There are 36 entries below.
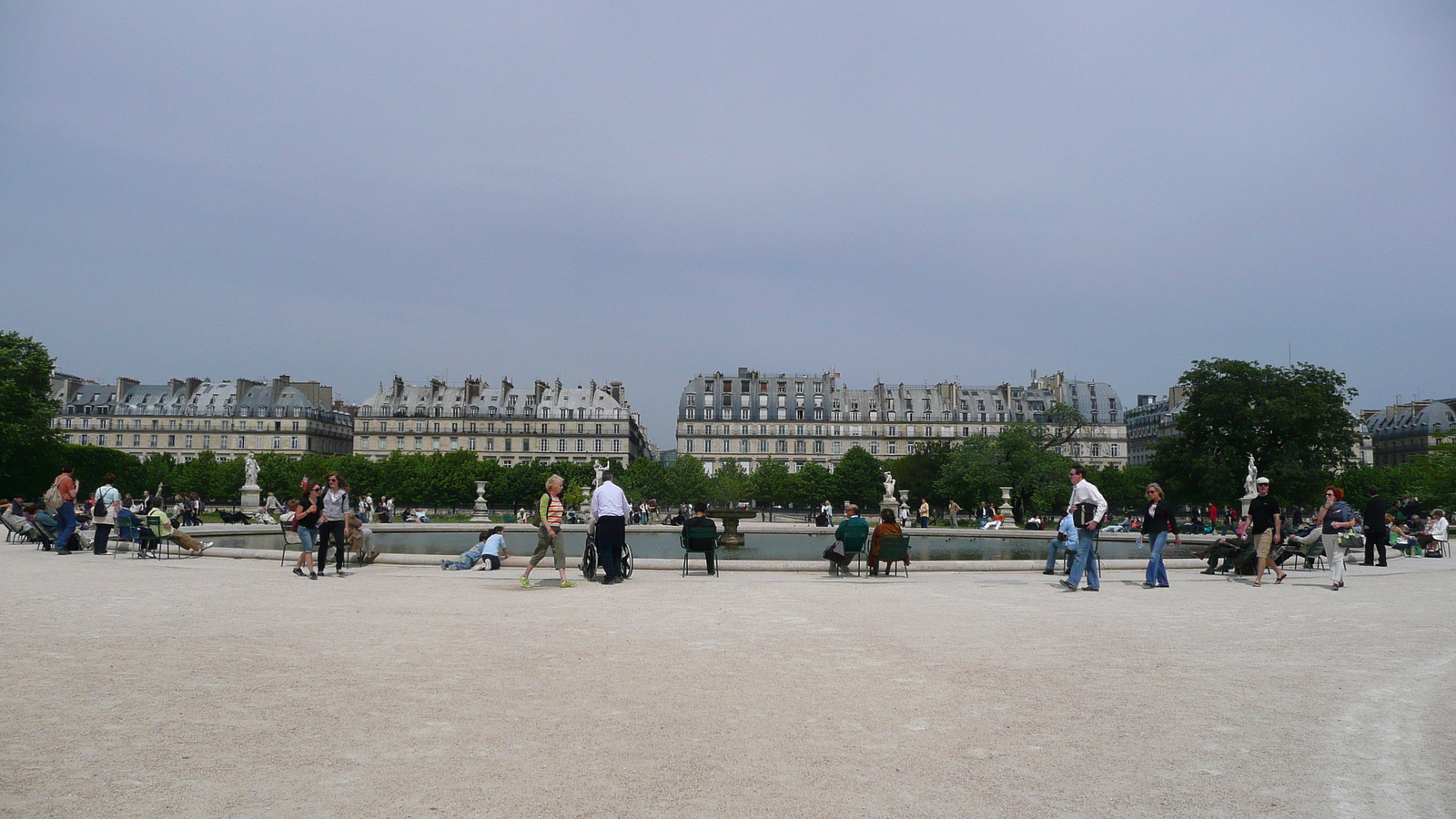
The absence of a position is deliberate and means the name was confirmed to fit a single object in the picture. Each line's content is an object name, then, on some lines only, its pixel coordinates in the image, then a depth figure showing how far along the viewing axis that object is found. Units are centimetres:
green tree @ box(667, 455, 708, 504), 7625
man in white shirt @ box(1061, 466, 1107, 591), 1452
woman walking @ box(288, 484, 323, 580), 1633
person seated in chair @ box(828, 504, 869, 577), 1692
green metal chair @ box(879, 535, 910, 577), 1659
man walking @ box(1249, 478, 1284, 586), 1627
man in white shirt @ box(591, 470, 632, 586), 1499
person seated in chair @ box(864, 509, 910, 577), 1673
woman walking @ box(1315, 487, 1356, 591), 1590
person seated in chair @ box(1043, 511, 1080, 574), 1564
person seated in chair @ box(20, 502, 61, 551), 2212
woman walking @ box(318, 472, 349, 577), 1614
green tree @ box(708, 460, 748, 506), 8106
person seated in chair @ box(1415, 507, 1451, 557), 2545
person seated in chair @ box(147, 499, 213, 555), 2036
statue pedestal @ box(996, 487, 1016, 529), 4728
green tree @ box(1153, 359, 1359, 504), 5331
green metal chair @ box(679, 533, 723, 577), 1708
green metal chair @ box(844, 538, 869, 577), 1697
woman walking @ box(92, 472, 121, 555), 2061
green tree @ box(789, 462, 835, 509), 8906
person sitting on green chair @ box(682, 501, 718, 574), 1708
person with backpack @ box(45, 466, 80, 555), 2064
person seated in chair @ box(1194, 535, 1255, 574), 1788
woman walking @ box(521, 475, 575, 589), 1467
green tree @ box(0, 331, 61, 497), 5202
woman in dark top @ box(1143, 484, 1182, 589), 1555
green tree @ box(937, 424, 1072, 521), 6494
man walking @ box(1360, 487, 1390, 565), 2081
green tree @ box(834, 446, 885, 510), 8994
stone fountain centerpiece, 3064
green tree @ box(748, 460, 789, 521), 9025
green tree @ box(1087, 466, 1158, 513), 8075
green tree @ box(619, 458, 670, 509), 7675
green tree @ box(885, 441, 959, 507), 7919
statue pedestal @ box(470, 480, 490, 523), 5294
